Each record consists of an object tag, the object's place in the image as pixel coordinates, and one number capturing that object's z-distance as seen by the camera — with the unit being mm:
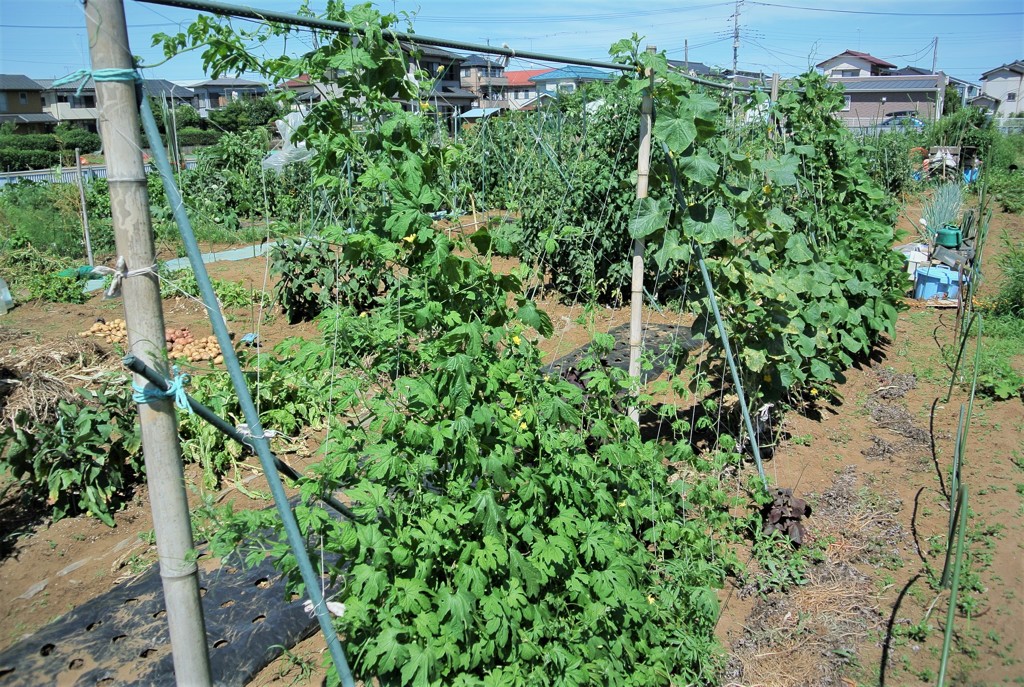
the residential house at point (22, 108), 43719
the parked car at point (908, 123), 13664
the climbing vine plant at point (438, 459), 2059
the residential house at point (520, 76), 49969
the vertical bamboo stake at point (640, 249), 3799
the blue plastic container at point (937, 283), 8336
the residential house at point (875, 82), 40188
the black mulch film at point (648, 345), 6039
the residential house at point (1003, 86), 53166
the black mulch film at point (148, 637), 2996
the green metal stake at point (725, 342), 3955
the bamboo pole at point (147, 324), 1549
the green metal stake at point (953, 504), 2757
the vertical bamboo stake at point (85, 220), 10516
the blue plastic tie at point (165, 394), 1633
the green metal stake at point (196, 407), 1536
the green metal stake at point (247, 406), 1635
